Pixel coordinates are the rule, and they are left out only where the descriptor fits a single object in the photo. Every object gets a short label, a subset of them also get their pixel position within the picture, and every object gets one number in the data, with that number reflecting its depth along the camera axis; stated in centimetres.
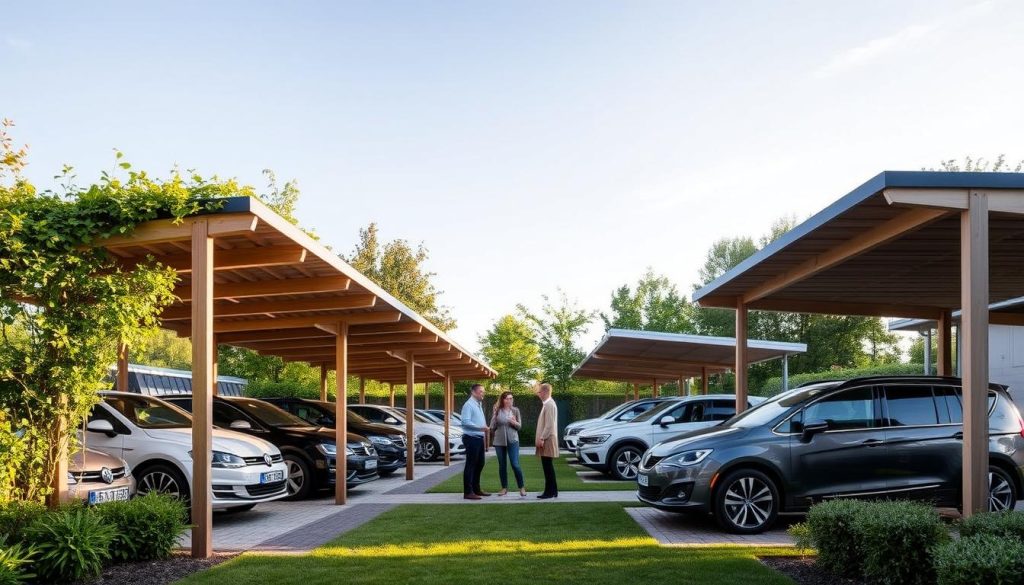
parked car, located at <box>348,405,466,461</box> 2403
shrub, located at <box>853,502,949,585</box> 634
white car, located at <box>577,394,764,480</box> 1681
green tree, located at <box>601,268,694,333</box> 5138
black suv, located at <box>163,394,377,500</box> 1380
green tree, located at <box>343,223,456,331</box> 4597
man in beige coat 1378
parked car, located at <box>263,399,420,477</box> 1767
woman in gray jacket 1438
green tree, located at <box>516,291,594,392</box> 4741
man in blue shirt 1403
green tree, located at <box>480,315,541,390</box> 4825
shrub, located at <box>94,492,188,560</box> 783
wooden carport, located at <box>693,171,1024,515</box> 722
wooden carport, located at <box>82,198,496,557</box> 831
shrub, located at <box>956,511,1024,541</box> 594
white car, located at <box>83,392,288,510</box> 1058
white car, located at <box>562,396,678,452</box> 1977
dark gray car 982
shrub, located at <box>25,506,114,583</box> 705
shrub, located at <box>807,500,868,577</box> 697
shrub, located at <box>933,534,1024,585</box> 510
